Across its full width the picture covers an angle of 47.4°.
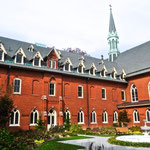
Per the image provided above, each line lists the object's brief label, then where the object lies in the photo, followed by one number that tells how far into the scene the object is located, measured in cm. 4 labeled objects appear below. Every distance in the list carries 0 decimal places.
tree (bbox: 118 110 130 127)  2762
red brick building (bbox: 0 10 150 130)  2250
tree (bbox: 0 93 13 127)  1677
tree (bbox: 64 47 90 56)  4578
